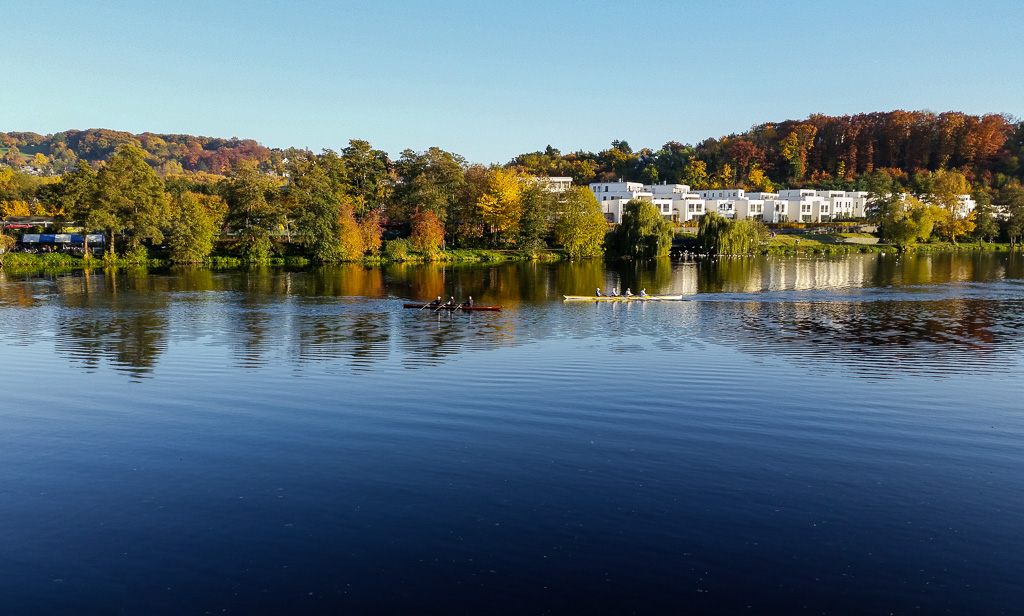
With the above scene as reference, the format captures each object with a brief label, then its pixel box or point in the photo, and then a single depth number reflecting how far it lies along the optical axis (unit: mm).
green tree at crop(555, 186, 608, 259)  95625
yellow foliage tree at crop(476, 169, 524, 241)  98500
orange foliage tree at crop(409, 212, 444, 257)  89375
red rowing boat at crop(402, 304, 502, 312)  41594
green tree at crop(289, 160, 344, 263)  83375
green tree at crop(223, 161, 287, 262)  82125
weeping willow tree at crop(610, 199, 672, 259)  93438
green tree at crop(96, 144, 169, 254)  76875
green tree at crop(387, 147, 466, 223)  97062
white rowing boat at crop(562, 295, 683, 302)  46438
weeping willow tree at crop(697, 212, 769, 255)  96062
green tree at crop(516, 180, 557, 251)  95312
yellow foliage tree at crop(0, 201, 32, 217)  108475
